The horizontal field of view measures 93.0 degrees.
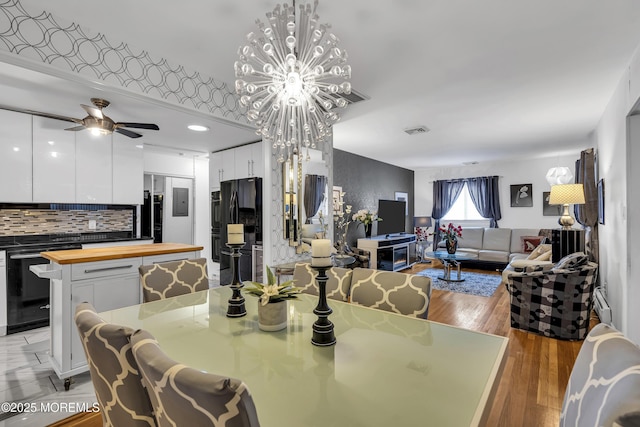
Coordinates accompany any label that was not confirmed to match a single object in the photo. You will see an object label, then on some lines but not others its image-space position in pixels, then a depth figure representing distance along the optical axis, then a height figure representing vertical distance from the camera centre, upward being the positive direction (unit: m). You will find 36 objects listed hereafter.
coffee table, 5.31 -0.81
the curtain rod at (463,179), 7.49 +0.89
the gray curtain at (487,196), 7.40 +0.42
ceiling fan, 2.48 +0.79
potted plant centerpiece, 1.31 -0.41
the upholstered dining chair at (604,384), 0.51 -0.35
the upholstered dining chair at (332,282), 1.91 -0.46
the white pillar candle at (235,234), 1.56 -0.11
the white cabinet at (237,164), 3.95 +0.69
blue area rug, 4.81 -1.23
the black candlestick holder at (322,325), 1.18 -0.44
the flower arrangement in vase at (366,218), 5.73 -0.11
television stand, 5.72 -0.76
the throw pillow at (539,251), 5.23 -0.67
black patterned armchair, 2.89 -0.86
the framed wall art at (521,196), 7.02 +0.40
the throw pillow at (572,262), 3.00 -0.50
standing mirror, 3.48 +0.23
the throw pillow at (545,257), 4.71 -0.69
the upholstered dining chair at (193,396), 0.54 -0.35
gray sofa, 6.37 -0.70
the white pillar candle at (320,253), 1.18 -0.16
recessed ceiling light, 3.27 +0.93
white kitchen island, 2.15 -0.57
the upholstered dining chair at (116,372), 0.87 -0.48
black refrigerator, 3.72 -0.01
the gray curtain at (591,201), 4.29 +0.17
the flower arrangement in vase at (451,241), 5.62 -0.52
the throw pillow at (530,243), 6.28 -0.63
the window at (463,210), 7.89 +0.07
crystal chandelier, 1.64 +0.79
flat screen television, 6.71 -0.08
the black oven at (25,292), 3.08 -0.83
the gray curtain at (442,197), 8.02 +0.42
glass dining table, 0.79 -0.52
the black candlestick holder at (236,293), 1.54 -0.42
